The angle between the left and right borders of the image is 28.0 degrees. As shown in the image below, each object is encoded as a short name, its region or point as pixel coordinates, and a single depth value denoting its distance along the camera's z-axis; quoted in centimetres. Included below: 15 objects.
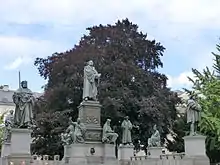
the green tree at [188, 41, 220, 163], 2375
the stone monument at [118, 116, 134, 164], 2462
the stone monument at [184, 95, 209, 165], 1761
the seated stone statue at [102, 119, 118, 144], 2123
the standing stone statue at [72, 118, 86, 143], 2056
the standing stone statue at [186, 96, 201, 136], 1828
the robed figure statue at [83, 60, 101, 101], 2221
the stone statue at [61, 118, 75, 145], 2088
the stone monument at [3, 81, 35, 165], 1688
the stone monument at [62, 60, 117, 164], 2056
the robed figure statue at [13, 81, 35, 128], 1711
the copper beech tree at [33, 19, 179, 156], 3114
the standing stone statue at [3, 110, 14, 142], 2185
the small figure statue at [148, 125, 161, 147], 2377
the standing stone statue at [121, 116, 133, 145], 2522
